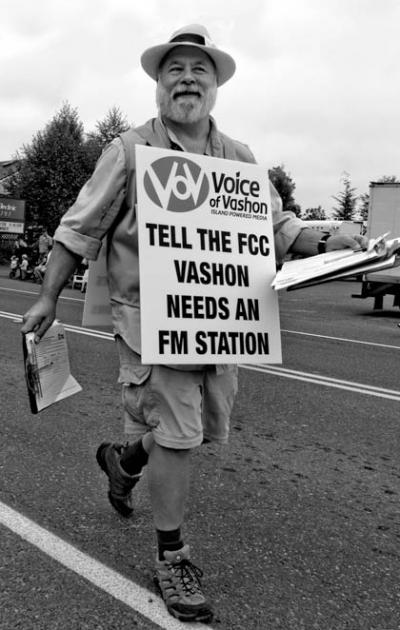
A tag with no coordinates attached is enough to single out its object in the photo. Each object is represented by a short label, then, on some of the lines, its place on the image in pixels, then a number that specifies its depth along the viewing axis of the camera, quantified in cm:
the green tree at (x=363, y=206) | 5259
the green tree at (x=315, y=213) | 6437
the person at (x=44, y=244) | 2433
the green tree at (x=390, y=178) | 5777
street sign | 3938
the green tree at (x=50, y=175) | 4559
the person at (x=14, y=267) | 2741
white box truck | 1681
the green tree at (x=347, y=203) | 5428
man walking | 259
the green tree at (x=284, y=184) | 7269
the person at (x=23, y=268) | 2702
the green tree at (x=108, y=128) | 5177
